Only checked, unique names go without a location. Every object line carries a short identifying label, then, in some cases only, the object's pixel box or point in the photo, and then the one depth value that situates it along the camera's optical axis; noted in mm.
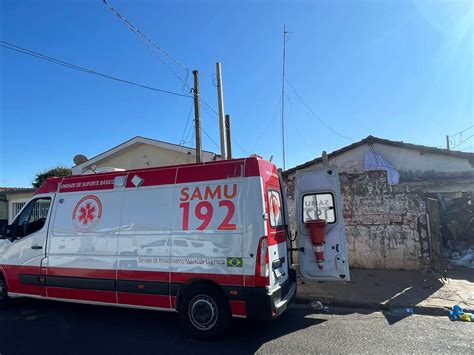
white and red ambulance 4727
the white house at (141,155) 16234
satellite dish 12297
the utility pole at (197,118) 12359
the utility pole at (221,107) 12484
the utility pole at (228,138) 16891
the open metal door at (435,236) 8285
